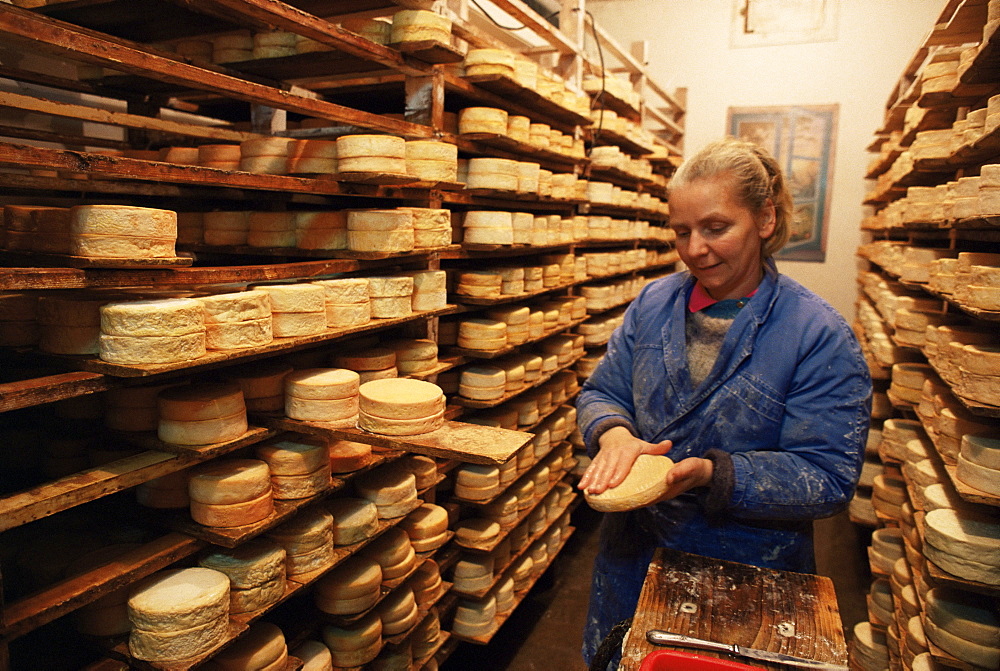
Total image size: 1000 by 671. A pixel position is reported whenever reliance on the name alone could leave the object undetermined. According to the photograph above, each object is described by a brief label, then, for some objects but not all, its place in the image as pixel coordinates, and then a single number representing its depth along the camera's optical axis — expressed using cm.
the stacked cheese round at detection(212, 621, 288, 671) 220
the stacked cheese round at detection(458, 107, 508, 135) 334
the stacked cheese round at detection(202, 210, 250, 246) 277
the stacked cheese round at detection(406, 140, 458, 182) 280
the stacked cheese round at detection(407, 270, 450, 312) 293
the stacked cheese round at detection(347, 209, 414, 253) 259
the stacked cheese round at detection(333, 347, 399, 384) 274
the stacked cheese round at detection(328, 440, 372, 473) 259
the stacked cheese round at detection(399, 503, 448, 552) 319
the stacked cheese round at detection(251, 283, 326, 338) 218
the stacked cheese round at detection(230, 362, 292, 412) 232
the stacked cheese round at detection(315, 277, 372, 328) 240
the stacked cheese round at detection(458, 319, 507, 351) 358
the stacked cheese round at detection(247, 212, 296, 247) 269
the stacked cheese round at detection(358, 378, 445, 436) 212
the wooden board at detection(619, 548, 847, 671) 150
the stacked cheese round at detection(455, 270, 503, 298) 357
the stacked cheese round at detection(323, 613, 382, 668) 274
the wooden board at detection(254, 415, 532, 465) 187
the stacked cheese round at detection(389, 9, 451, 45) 270
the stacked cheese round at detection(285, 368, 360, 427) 229
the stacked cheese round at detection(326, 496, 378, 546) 262
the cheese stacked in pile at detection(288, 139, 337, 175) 263
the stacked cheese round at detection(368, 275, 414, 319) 260
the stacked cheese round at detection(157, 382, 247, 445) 202
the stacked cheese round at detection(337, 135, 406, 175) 244
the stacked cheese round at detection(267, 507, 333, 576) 238
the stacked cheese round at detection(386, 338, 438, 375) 304
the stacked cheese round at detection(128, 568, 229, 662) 188
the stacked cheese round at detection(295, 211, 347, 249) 265
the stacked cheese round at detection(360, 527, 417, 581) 291
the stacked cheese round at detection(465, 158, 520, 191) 345
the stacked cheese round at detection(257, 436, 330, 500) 234
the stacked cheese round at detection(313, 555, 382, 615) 266
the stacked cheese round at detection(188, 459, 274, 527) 211
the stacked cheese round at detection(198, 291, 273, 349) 195
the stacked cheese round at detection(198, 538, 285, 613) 215
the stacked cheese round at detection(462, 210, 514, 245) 349
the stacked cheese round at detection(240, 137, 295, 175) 265
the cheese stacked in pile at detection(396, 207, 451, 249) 286
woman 190
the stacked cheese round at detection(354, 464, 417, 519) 284
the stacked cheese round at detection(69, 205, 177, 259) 174
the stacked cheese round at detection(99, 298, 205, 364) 176
